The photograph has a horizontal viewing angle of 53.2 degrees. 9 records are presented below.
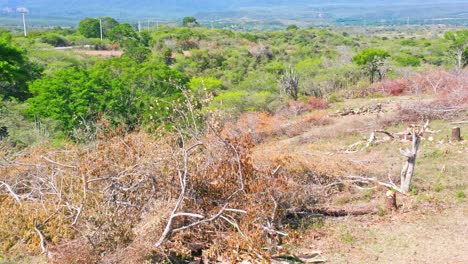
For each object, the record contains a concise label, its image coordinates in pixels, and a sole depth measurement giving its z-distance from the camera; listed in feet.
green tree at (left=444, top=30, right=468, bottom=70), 86.36
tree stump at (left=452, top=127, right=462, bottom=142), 38.86
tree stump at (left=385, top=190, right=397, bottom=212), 25.61
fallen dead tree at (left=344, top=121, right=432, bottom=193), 27.09
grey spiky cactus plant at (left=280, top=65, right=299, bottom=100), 73.21
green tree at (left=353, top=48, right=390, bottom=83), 83.41
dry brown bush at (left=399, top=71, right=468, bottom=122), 49.11
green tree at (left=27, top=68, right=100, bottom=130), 47.34
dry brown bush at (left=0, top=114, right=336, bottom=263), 20.04
